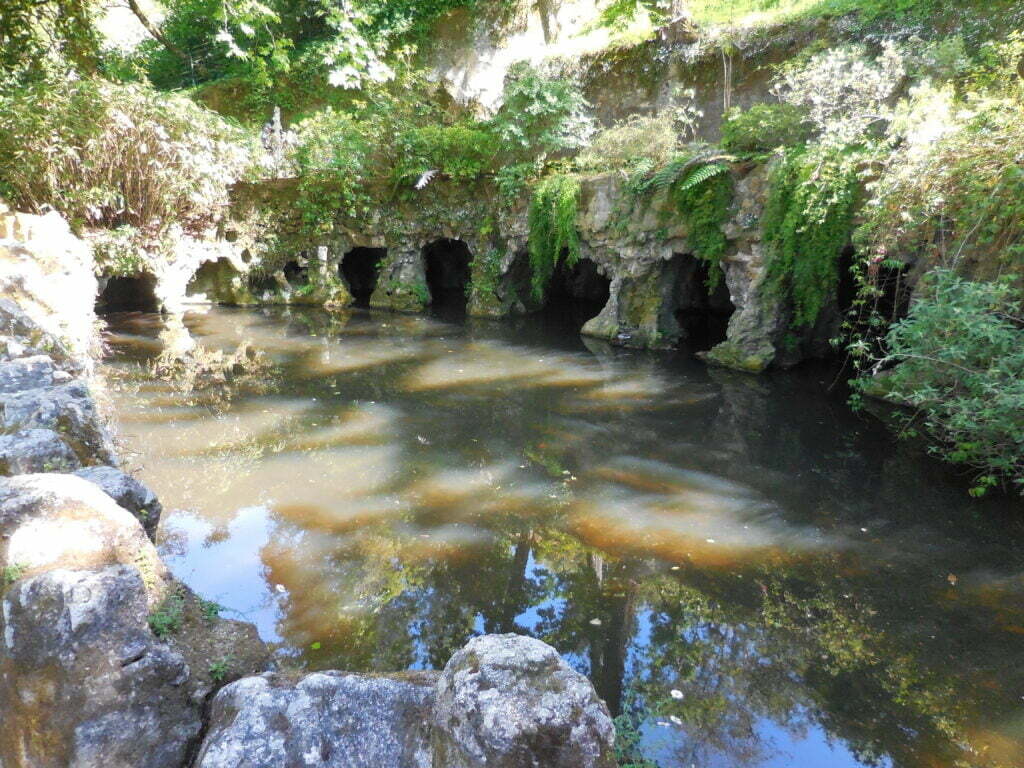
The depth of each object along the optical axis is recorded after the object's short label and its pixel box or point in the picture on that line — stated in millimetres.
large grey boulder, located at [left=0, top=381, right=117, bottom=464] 3924
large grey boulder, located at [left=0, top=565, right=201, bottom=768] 2189
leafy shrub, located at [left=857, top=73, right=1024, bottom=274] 6477
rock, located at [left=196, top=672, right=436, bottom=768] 2078
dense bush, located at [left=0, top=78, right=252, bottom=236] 11984
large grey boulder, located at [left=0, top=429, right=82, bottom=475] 3414
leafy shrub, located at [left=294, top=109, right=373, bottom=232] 15805
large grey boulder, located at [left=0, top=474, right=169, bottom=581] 2500
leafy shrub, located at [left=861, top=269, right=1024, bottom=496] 5500
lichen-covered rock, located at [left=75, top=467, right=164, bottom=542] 3619
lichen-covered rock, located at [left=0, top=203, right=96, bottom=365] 6457
